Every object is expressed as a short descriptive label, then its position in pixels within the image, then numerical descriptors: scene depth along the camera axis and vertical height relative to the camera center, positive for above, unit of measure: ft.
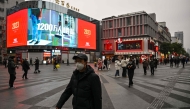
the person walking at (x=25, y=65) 35.29 -2.79
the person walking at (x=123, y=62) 36.96 -2.11
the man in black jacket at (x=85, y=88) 6.71 -1.74
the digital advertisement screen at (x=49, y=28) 118.28 +25.95
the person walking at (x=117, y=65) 37.84 -3.01
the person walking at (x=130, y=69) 24.90 -2.78
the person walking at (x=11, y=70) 24.84 -2.95
